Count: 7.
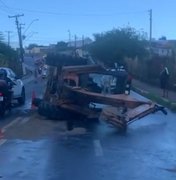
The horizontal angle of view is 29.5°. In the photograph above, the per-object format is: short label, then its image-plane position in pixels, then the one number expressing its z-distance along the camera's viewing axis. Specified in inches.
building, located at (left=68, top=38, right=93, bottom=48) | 3179.1
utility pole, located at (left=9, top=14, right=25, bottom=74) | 2091.9
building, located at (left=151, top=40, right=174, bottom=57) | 1848.5
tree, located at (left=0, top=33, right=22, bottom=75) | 1434.9
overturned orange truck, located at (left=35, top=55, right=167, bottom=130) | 383.1
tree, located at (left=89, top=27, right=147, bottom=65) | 1755.6
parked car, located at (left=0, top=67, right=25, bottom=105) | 568.1
